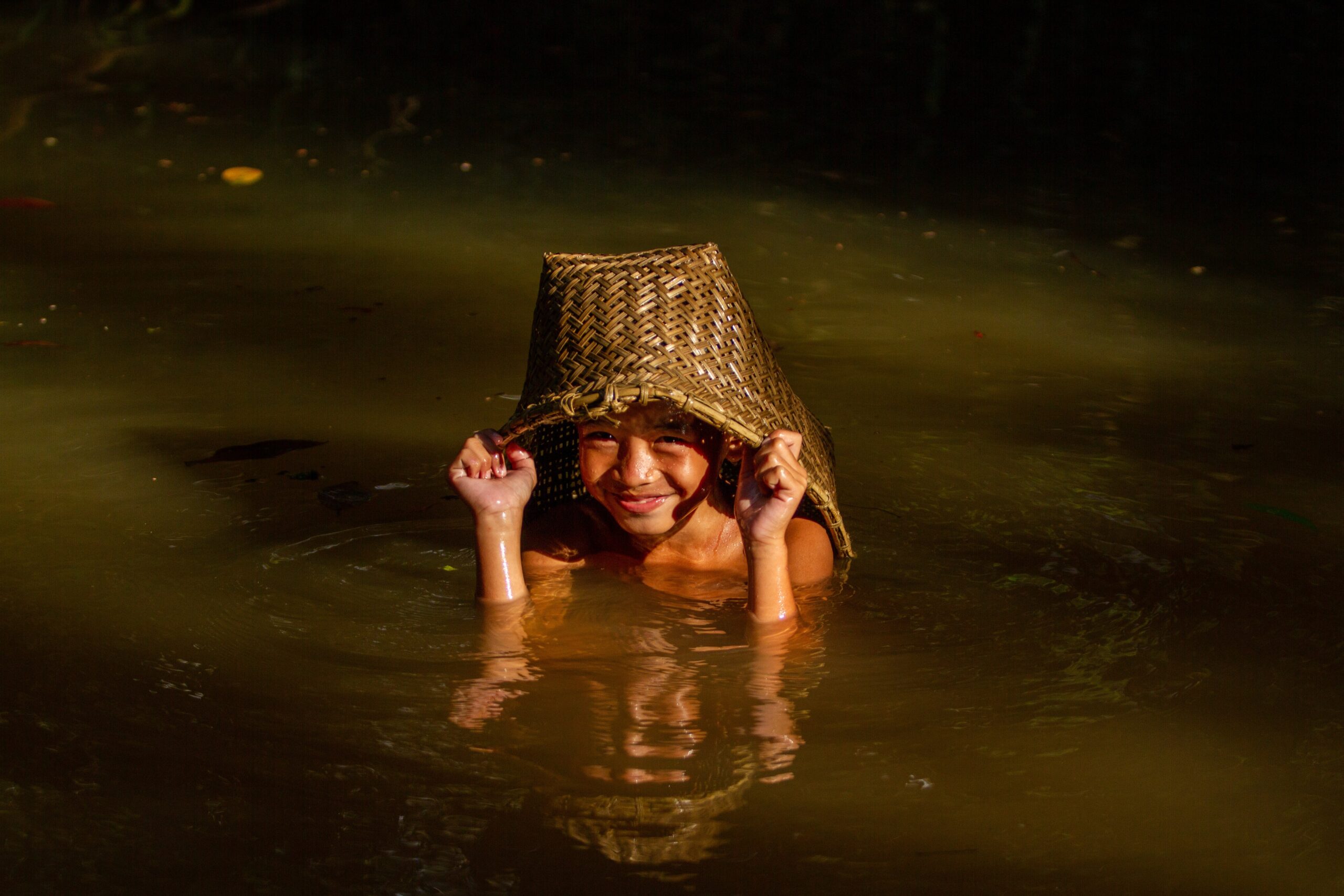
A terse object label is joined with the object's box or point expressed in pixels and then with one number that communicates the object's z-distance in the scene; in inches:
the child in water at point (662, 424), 259.1
